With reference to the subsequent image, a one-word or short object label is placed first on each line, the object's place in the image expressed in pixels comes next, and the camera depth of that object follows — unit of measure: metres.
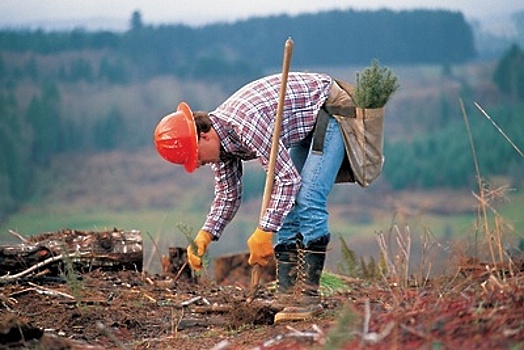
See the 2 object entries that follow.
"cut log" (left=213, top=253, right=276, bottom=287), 16.29
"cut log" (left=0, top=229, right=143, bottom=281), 13.31
